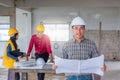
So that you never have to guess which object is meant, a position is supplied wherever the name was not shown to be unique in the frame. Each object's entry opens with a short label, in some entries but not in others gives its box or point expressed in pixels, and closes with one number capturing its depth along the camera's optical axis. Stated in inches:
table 117.8
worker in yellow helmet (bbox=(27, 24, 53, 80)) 152.6
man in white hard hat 76.1
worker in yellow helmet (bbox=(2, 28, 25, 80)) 138.1
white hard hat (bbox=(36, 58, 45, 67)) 127.0
